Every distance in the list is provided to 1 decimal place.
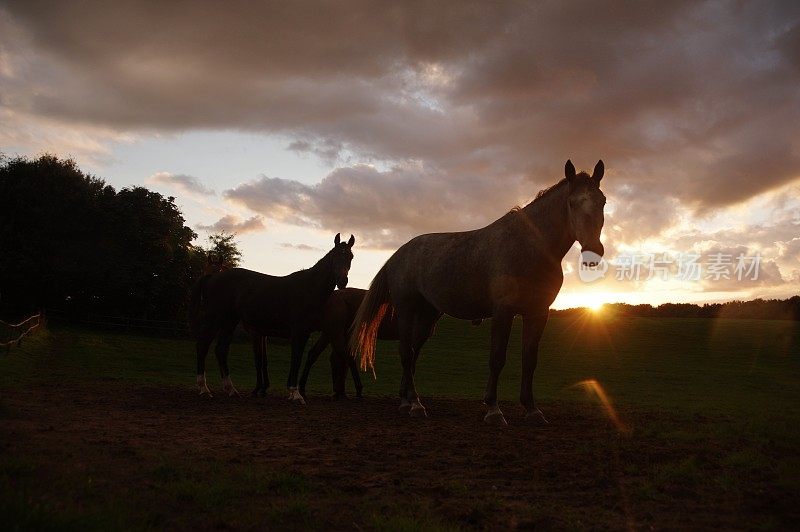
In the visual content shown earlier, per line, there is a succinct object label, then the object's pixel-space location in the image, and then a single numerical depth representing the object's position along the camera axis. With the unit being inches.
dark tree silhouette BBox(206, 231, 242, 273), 2187.5
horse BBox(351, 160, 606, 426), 347.3
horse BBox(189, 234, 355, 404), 510.3
